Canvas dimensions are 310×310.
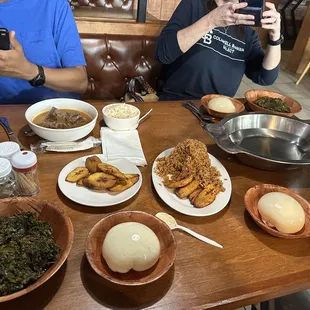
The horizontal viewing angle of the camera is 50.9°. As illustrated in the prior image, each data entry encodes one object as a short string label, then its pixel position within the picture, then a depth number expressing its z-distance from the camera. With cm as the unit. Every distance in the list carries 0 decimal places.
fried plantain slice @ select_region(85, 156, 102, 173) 109
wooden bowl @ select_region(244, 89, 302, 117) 166
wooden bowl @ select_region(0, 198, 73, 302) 78
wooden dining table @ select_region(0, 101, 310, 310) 76
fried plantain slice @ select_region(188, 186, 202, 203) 106
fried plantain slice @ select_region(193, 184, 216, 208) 103
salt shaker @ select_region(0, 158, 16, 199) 90
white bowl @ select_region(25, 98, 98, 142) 119
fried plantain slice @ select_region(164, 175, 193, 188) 107
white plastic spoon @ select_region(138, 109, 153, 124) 147
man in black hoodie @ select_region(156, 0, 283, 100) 181
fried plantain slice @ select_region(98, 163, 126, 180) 105
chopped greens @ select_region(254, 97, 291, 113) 163
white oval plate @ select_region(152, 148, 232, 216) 101
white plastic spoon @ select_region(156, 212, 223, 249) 93
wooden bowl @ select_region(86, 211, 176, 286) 76
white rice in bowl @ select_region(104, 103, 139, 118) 140
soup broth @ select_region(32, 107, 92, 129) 125
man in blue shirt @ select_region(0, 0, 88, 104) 150
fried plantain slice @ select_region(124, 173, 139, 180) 108
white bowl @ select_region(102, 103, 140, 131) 134
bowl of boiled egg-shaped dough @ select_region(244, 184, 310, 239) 96
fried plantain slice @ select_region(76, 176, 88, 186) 104
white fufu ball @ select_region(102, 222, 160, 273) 77
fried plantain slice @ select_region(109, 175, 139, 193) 103
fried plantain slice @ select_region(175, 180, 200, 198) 106
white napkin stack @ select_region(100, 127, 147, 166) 121
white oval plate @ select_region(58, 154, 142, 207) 99
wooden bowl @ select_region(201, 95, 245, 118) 154
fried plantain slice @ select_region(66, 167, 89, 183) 105
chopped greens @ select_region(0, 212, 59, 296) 69
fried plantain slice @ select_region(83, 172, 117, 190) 102
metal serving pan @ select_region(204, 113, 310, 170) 122
